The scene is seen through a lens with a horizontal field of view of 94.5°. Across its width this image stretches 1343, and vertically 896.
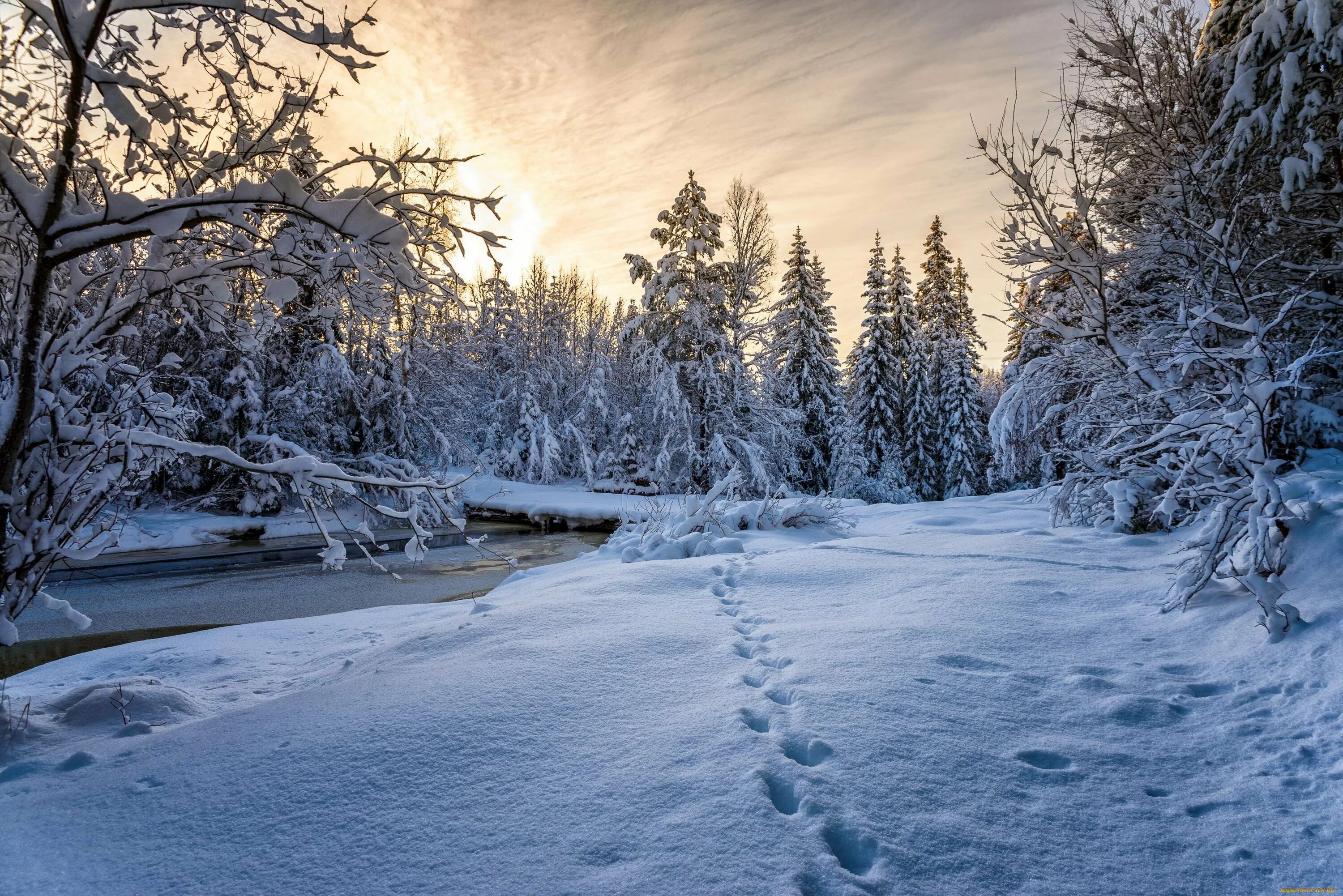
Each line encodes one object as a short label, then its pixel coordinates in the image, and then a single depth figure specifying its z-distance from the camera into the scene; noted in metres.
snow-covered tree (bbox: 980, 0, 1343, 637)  3.12
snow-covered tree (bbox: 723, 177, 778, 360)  16.14
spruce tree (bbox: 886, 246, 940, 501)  22.50
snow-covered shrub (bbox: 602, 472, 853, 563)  7.16
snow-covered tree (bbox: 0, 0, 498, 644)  2.23
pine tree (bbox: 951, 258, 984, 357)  25.20
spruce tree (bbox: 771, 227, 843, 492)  21.44
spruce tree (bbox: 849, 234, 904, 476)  21.39
